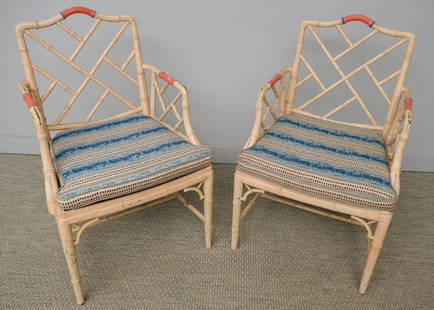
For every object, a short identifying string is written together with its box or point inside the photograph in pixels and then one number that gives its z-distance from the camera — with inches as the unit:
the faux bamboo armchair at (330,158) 46.6
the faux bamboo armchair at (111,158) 43.9
